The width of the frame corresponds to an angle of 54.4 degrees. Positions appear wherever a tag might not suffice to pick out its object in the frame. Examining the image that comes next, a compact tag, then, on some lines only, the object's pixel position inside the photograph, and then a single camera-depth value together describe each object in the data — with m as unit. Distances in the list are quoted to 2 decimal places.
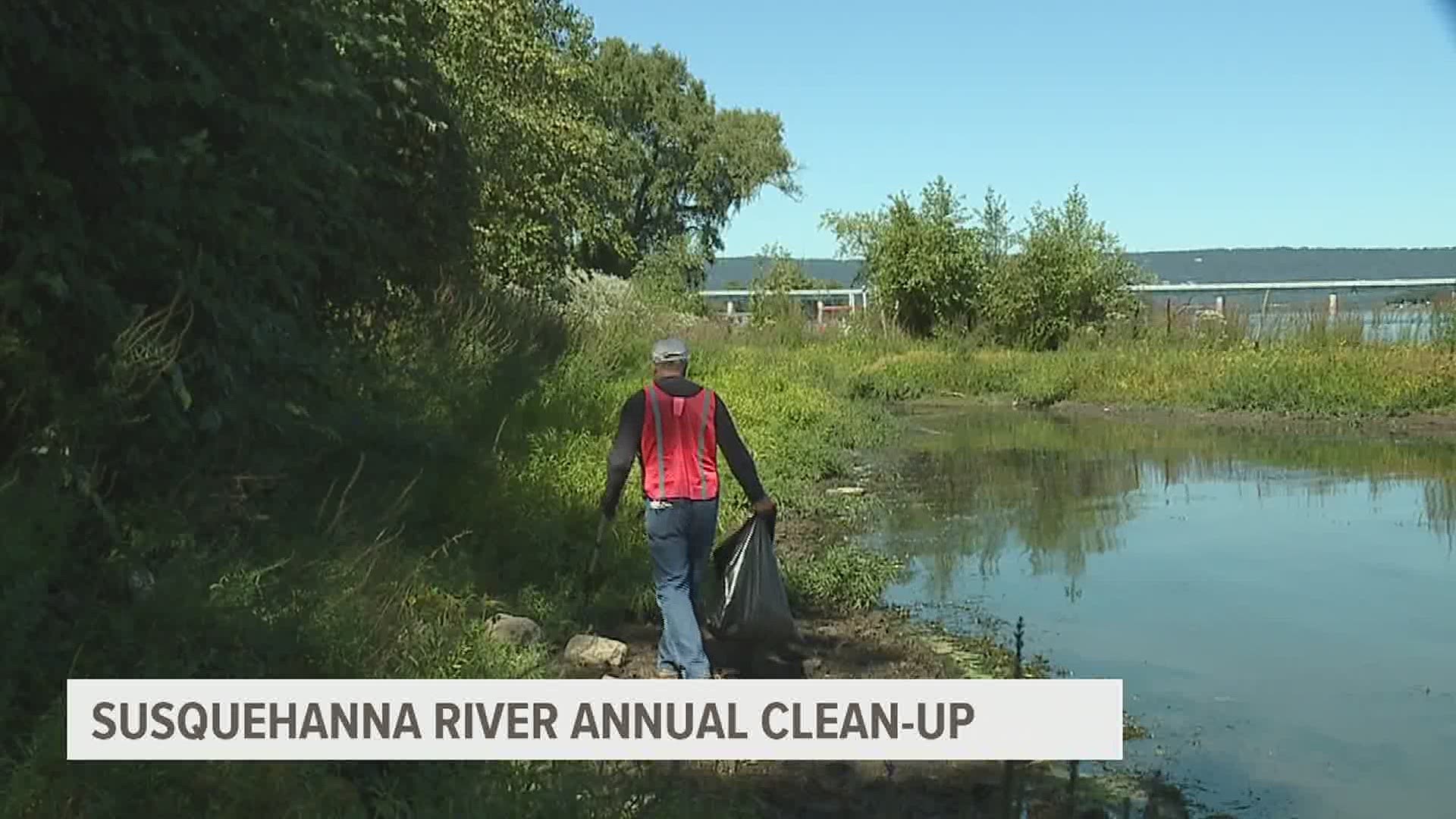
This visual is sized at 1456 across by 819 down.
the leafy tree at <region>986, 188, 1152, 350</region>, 36.75
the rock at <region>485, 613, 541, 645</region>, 8.30
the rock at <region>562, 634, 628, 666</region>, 8.41
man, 7.80
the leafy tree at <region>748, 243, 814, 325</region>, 38.97
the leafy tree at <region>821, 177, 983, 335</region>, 38.34
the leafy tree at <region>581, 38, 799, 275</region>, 52.84
